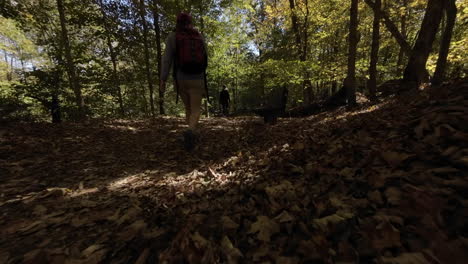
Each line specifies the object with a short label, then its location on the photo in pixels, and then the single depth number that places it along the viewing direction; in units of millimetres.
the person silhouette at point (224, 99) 15626
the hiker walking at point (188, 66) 3992
